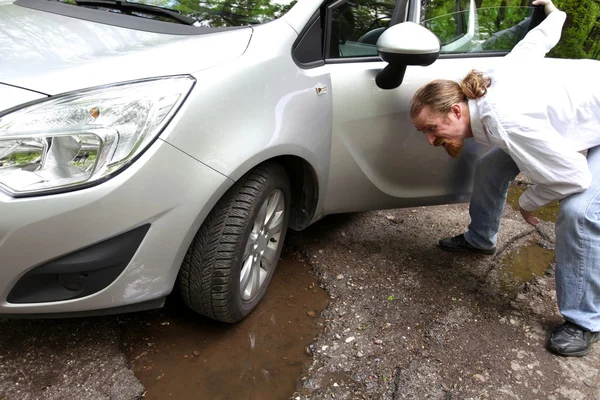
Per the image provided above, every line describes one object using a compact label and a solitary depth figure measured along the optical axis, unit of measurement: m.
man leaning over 1.85
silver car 1.39
